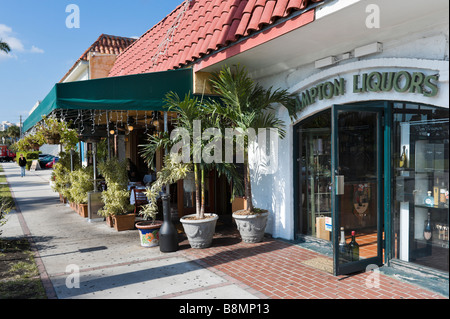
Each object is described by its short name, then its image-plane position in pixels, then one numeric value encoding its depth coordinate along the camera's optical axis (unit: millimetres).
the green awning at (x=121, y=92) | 5613
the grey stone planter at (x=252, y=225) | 6012
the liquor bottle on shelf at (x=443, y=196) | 4203
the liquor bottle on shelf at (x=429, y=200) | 4352
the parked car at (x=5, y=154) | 54469
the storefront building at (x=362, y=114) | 4051
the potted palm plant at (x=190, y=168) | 5863
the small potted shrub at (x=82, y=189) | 9102
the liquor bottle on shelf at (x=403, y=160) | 4570
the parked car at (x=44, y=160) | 34312
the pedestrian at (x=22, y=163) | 24067
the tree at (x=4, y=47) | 21016
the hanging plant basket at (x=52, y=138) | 10773
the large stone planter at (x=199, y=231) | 5824
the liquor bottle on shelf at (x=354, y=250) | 4566
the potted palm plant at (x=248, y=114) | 5742
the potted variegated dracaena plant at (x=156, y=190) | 6109
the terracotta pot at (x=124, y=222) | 7453
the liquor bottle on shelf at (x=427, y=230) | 4379
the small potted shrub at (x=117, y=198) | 7418
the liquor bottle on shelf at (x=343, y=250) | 4496
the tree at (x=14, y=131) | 71456
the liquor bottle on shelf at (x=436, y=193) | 4293
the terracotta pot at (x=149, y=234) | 6129
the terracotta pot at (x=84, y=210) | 9109
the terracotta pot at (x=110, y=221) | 7926
